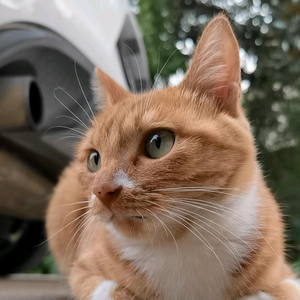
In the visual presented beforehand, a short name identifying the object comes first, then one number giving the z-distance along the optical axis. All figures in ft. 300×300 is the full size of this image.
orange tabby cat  0.69
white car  1.22
